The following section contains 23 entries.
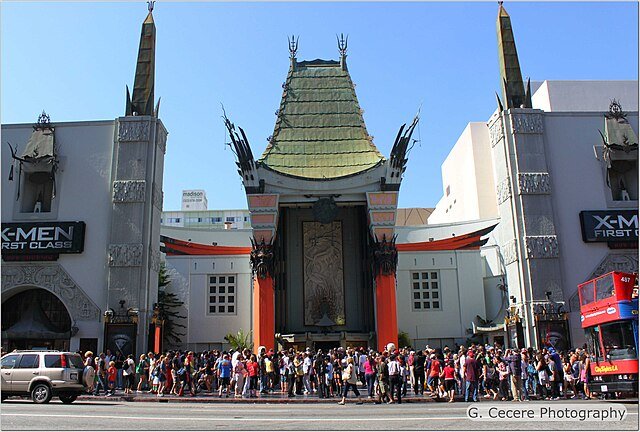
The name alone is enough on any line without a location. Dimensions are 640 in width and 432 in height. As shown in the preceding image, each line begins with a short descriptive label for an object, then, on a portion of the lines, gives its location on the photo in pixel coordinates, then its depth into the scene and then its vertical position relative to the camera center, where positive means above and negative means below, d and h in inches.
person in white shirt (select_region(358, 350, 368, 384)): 775.5 -10.7
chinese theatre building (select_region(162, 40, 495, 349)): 1316.4 +250.0
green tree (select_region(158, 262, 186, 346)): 1392.7 +112.6
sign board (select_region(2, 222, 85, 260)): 995.9 +206.1
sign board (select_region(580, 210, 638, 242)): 1008.2 +207.1
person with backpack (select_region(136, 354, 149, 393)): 850.8 -13.7
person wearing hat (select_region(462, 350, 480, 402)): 656.4 -26.0
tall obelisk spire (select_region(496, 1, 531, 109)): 1096.8 +523.7
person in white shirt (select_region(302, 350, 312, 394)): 749.3 -15.9
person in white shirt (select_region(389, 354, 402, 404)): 644.7 -22.6
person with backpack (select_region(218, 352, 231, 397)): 747.4 -18.3
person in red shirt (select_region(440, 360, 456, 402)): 663.1 -27.0
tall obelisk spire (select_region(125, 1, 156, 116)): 1082.7 +528.0
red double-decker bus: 586.6 +14.7
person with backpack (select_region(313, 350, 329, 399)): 736.5 -20.9
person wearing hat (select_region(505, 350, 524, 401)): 679.7 -26.2
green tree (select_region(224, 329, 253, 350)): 1360.7 +42.6
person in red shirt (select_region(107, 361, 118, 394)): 780.4 -16.9
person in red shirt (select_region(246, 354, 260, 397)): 741.3 -15.3
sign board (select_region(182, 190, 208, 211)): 3560.5 +945.8
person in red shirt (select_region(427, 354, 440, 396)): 692.6 -20.7
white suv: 598.9 -12.0
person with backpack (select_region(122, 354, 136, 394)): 815.1 -14.3
